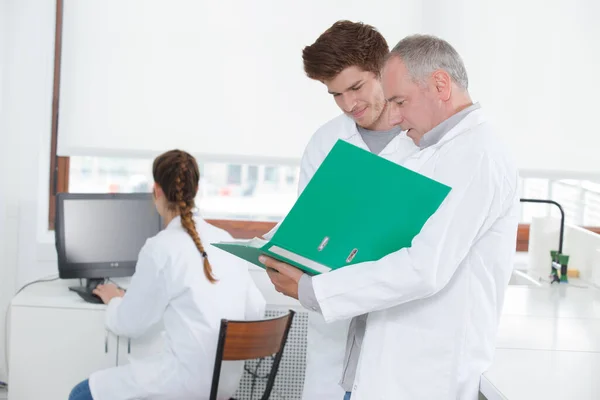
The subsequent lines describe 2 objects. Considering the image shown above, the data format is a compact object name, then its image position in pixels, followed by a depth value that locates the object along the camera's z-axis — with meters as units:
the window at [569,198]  3.80
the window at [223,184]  3.70
